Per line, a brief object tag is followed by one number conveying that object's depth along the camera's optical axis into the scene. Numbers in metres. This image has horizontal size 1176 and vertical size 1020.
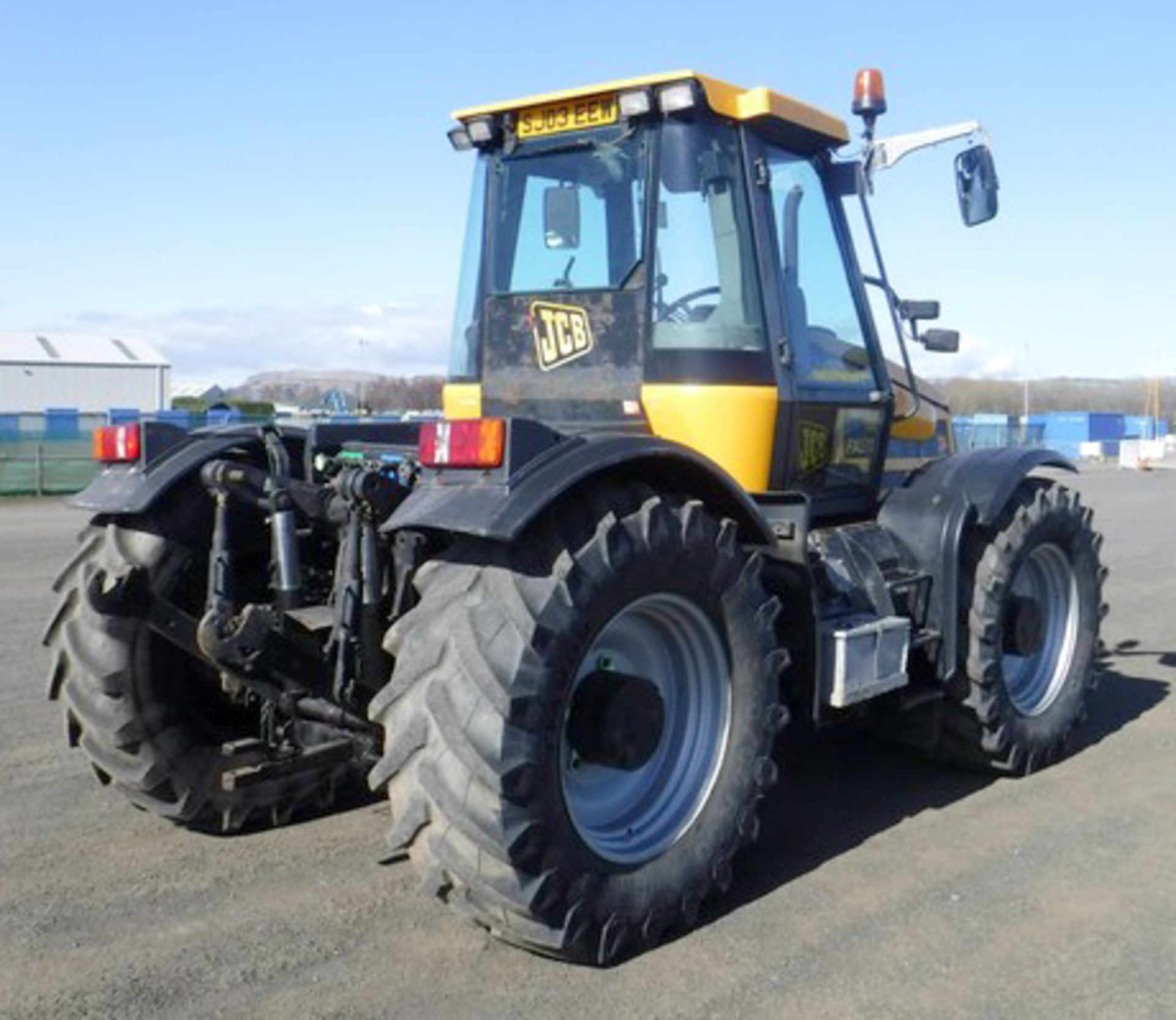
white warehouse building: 53.19
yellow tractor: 3.69
